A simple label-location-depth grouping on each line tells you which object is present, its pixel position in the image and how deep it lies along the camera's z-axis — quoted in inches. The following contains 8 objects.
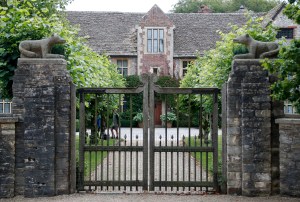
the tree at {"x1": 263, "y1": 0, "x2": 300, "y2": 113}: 281.1
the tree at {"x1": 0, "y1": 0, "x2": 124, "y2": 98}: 431.8
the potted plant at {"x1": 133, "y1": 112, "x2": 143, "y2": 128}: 1029.7
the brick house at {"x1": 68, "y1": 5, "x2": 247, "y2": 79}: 1401.3
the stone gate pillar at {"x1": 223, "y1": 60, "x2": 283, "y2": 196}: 354.9
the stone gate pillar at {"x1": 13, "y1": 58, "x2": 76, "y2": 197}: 354.0
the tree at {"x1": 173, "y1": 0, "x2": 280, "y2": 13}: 2215.8
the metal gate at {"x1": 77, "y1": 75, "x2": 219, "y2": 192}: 368.5
